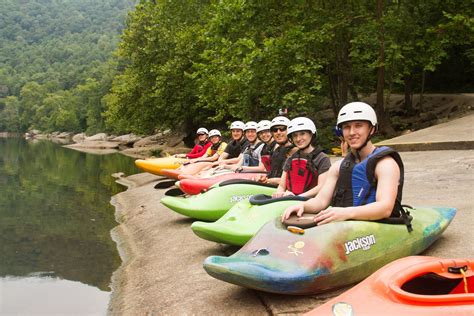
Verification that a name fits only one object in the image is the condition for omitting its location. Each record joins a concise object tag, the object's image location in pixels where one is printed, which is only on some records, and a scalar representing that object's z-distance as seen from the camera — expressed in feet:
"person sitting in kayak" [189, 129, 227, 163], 38.51
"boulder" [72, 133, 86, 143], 204.62
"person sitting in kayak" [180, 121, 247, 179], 32.78
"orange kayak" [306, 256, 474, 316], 8.95
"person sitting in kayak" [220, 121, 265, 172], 28.25
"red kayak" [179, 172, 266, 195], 26.73
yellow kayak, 43.06
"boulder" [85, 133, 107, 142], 173.25
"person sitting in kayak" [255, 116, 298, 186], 21.83
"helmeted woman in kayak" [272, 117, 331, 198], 18.17
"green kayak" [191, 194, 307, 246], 16.19
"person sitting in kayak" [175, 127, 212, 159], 42.96
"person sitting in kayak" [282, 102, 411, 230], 12.62
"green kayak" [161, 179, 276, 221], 21.89
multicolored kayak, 11.85
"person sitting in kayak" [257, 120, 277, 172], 26.12
